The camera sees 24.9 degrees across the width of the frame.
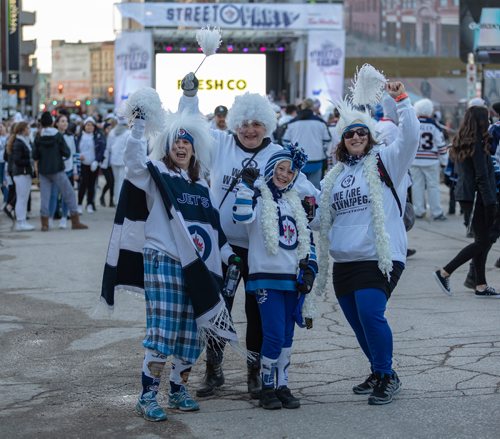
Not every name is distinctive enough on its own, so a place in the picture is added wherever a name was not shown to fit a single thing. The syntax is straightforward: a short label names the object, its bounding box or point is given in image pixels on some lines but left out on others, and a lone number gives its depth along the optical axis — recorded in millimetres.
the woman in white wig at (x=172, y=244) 6020
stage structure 35312
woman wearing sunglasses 6320
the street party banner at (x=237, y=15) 35375
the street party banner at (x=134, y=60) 34938
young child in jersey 6230
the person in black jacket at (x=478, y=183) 9984
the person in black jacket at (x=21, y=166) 17125
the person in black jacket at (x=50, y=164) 16625
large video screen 30734
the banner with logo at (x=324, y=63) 35875
